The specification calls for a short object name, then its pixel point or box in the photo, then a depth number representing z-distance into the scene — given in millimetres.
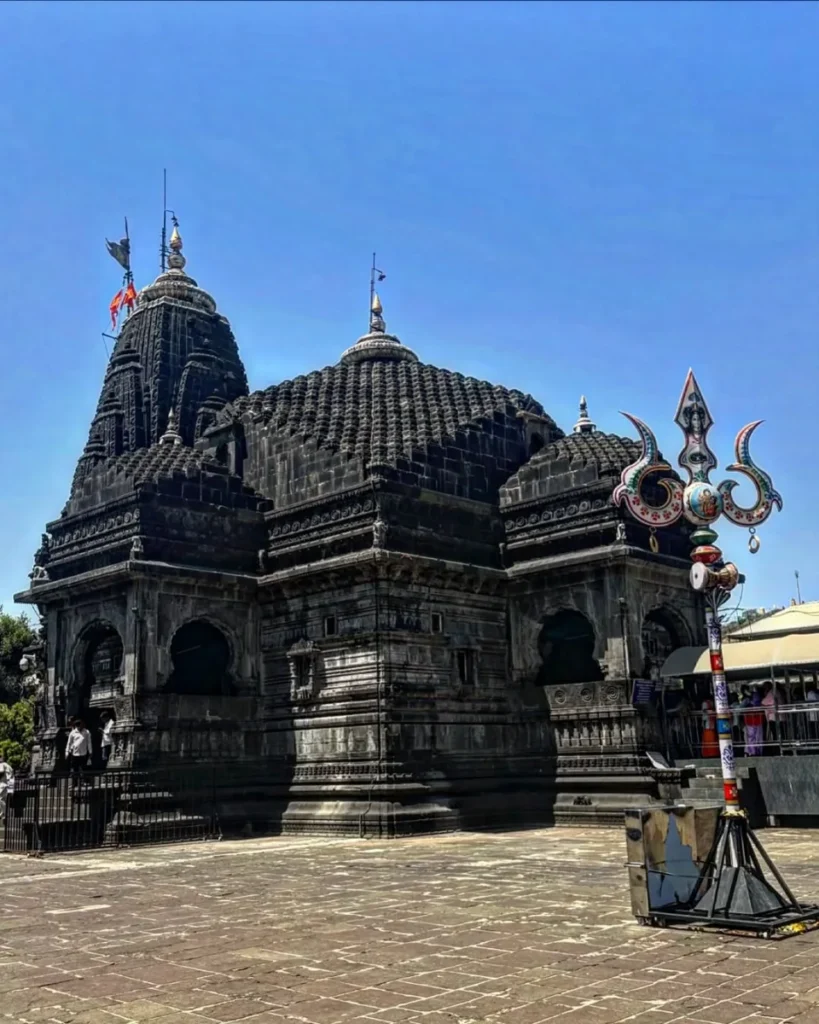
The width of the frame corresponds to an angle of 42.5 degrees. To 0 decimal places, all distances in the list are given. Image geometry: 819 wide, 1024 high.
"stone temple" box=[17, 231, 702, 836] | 24344
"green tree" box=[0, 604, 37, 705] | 53219
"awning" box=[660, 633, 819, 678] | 23125
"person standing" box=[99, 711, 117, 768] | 24244
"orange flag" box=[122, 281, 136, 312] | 42938
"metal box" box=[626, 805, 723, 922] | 10602
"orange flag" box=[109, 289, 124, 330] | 43969
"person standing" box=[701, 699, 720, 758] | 24500
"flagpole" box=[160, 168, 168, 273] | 40969
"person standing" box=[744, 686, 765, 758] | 23172
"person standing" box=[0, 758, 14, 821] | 23786
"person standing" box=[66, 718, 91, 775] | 24828
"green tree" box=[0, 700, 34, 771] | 45188
